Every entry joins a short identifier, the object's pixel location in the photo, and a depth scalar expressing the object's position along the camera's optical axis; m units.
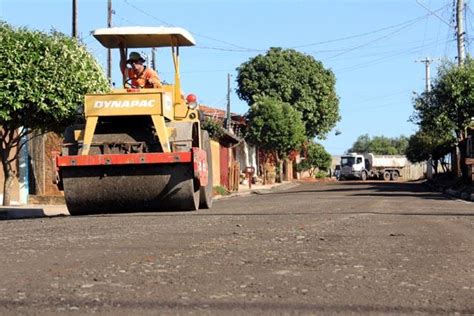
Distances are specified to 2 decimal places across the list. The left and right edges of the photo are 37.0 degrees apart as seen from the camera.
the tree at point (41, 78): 16.39
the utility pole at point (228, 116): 47.67
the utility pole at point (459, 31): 36.78
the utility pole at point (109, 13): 32.58
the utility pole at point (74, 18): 26.20
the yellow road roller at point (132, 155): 12.52
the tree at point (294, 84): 56.97
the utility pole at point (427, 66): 61.75
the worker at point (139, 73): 14.06
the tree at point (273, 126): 48.41
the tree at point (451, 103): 32.12
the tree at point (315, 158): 68.50
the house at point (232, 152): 37.12
